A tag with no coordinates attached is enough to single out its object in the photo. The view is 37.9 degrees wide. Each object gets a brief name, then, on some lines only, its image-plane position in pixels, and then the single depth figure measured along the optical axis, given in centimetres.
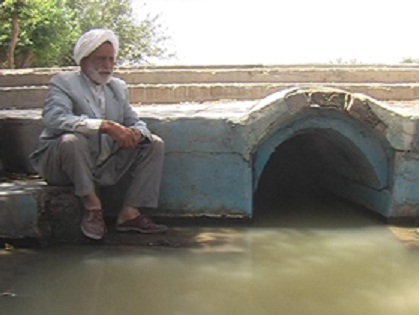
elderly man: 359
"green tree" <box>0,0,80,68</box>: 1570
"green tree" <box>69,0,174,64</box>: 2394
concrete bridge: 371
